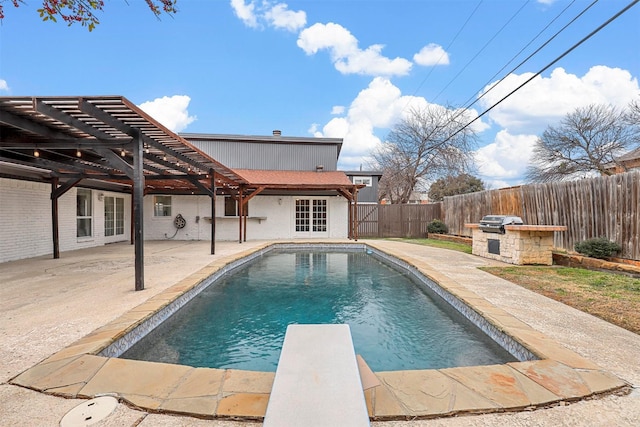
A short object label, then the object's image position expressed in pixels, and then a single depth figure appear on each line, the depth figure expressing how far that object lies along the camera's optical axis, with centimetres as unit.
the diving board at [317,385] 156
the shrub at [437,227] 1410
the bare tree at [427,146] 1941
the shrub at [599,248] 608
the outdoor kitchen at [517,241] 695
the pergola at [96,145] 372
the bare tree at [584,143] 1686
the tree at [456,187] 2770
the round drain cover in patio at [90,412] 182
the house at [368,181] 2052
